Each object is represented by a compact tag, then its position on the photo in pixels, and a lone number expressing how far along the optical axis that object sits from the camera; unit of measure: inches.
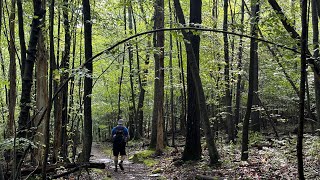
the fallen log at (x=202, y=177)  296.7
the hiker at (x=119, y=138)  438.9
